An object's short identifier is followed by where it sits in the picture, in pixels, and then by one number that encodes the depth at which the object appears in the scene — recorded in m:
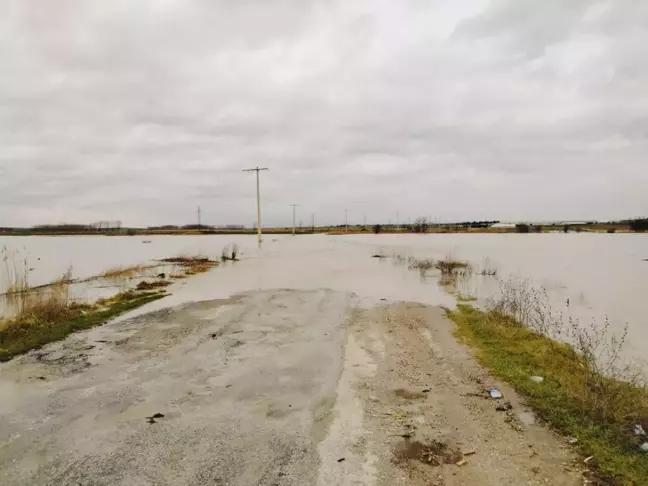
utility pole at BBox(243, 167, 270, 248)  64.25
